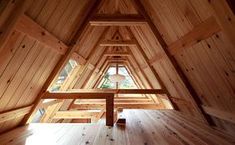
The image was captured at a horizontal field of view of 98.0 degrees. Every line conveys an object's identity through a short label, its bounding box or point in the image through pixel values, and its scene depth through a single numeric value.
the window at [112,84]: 5.37
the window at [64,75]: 2.75
